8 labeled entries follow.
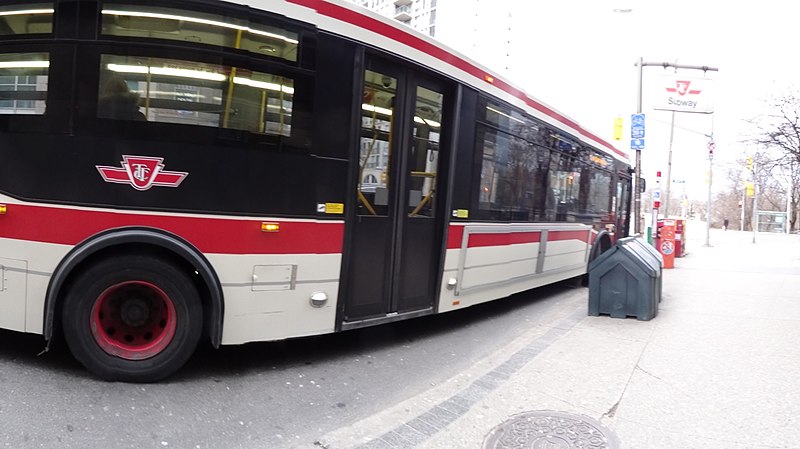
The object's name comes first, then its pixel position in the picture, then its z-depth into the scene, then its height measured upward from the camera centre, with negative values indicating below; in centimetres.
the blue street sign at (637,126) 1404 +280
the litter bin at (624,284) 653 -73
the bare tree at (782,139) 2116 +411
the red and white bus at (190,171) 356 +19
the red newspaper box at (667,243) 1383 -35
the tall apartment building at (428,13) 7512 +2981
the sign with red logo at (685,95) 1731 +468
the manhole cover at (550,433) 313 -134
